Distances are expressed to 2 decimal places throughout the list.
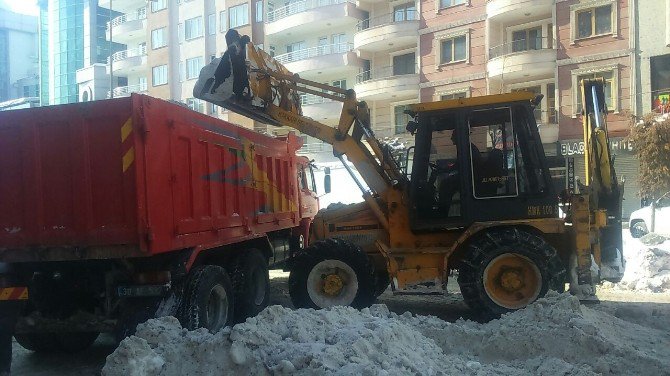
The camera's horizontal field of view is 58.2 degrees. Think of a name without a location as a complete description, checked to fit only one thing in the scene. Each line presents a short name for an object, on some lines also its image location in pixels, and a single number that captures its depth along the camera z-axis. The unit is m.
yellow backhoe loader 7.14
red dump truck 5.48
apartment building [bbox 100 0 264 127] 37.25
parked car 16.14
